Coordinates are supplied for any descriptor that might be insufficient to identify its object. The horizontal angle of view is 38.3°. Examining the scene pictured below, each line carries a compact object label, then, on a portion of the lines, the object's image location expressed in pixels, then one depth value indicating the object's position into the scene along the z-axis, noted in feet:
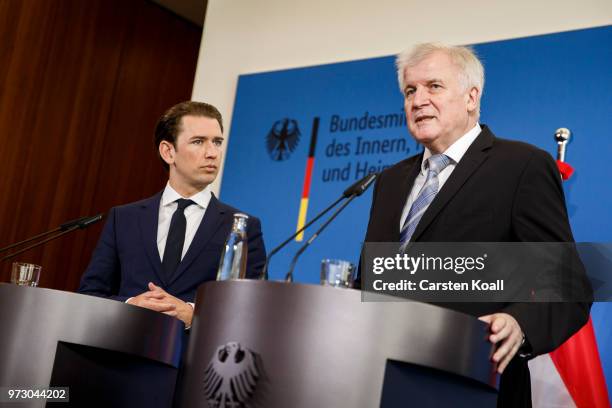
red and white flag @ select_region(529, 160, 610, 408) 12.46
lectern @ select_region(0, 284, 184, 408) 7.95
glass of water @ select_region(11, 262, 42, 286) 9.59
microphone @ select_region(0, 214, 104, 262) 10.83
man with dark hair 11.48
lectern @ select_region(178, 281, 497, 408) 6.00
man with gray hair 7.20
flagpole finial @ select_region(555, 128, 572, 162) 14.35
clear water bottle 7.61
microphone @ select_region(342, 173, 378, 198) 7.81
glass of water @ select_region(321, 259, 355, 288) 6.84
